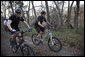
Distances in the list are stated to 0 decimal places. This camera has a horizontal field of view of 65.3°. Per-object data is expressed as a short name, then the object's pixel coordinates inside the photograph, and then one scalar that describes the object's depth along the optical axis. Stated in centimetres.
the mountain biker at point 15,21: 231
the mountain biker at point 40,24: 285
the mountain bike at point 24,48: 221
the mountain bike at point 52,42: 275
